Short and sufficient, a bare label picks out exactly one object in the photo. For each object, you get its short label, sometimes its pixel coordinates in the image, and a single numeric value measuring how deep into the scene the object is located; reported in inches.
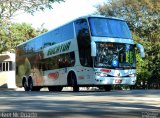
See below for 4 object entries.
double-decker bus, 887.7
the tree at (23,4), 927.7
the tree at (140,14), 1983.3
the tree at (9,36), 1477.4
